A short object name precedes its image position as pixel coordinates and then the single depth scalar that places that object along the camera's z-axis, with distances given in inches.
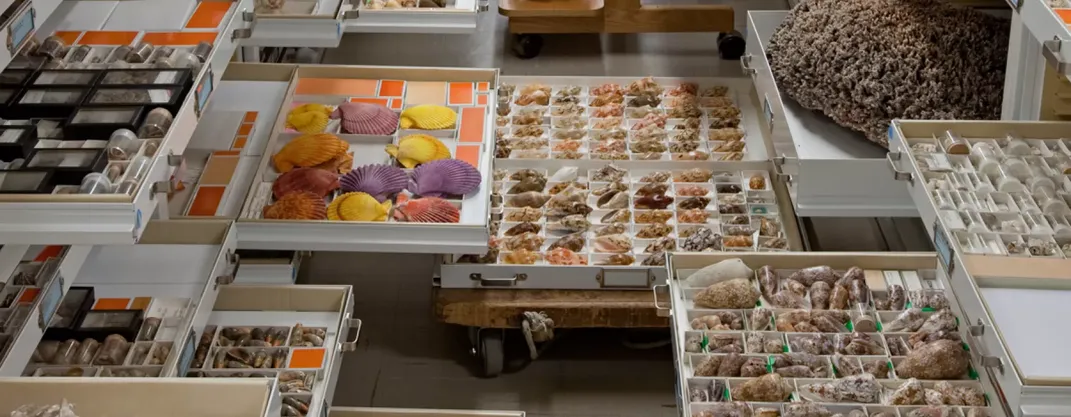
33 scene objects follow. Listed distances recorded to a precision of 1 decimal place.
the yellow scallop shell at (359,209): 134.1
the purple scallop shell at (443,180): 137.9
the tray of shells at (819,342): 100.7
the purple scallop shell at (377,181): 139.2
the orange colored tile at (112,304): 115.6
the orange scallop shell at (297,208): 133.3
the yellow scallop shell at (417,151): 145.5
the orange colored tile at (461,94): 159.9
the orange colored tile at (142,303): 114.5
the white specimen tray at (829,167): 136.2
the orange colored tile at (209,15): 122.9
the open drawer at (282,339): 110.0
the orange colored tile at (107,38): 122.7
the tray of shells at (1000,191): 96.7
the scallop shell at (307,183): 139.4
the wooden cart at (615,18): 224.2
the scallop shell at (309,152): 145.3
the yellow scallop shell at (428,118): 153.9
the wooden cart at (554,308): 139.6
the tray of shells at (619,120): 169.0
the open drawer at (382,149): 128.9
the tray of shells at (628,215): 147.2
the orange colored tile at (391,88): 163.6
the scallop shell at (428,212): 132.2
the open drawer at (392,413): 115.0
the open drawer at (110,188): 88.5
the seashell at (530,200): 156.7
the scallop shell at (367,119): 152.9
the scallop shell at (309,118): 154.1
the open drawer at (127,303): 100.9
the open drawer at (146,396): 90.1
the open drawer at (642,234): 141.1
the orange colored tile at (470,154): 146.7
